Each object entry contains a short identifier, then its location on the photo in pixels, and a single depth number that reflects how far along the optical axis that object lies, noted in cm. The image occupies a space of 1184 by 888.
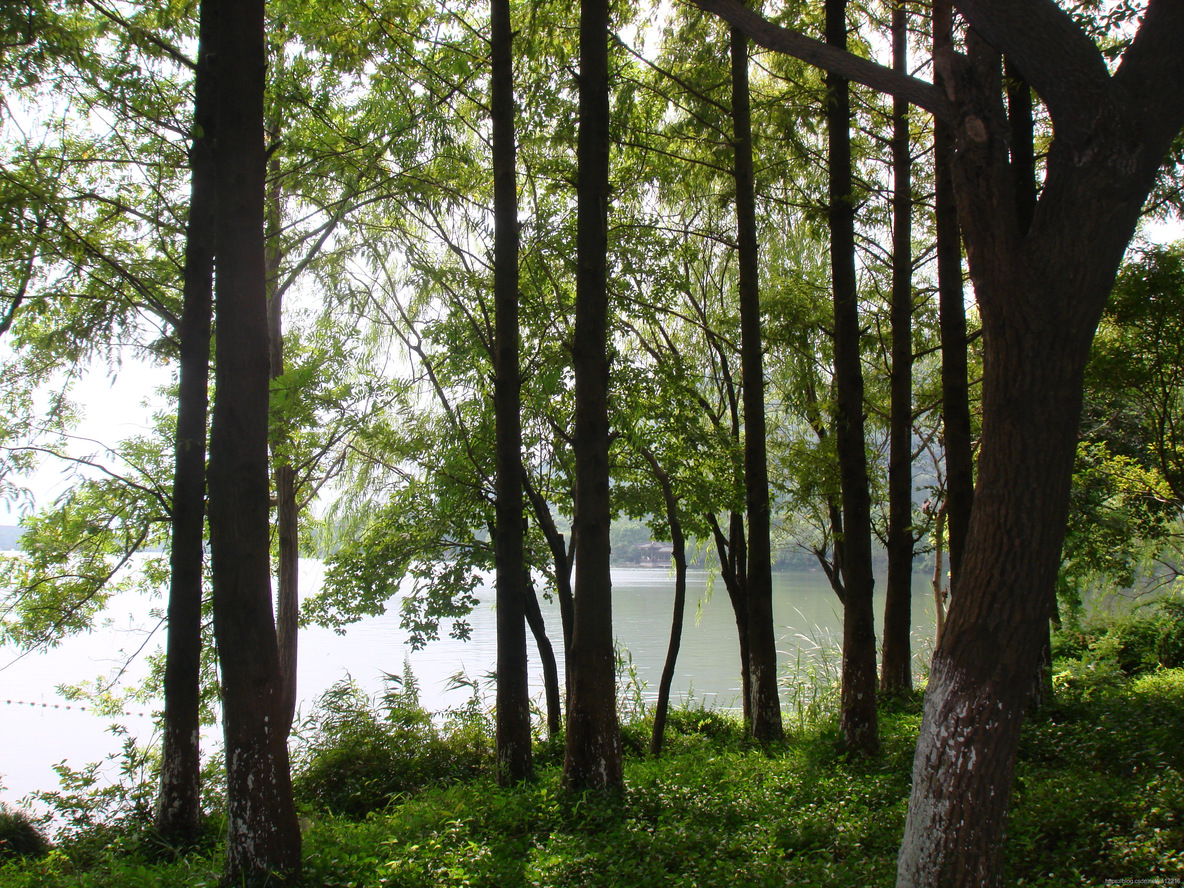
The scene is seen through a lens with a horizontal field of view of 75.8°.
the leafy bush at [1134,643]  1097
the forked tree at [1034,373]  300
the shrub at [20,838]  605
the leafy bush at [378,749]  741
